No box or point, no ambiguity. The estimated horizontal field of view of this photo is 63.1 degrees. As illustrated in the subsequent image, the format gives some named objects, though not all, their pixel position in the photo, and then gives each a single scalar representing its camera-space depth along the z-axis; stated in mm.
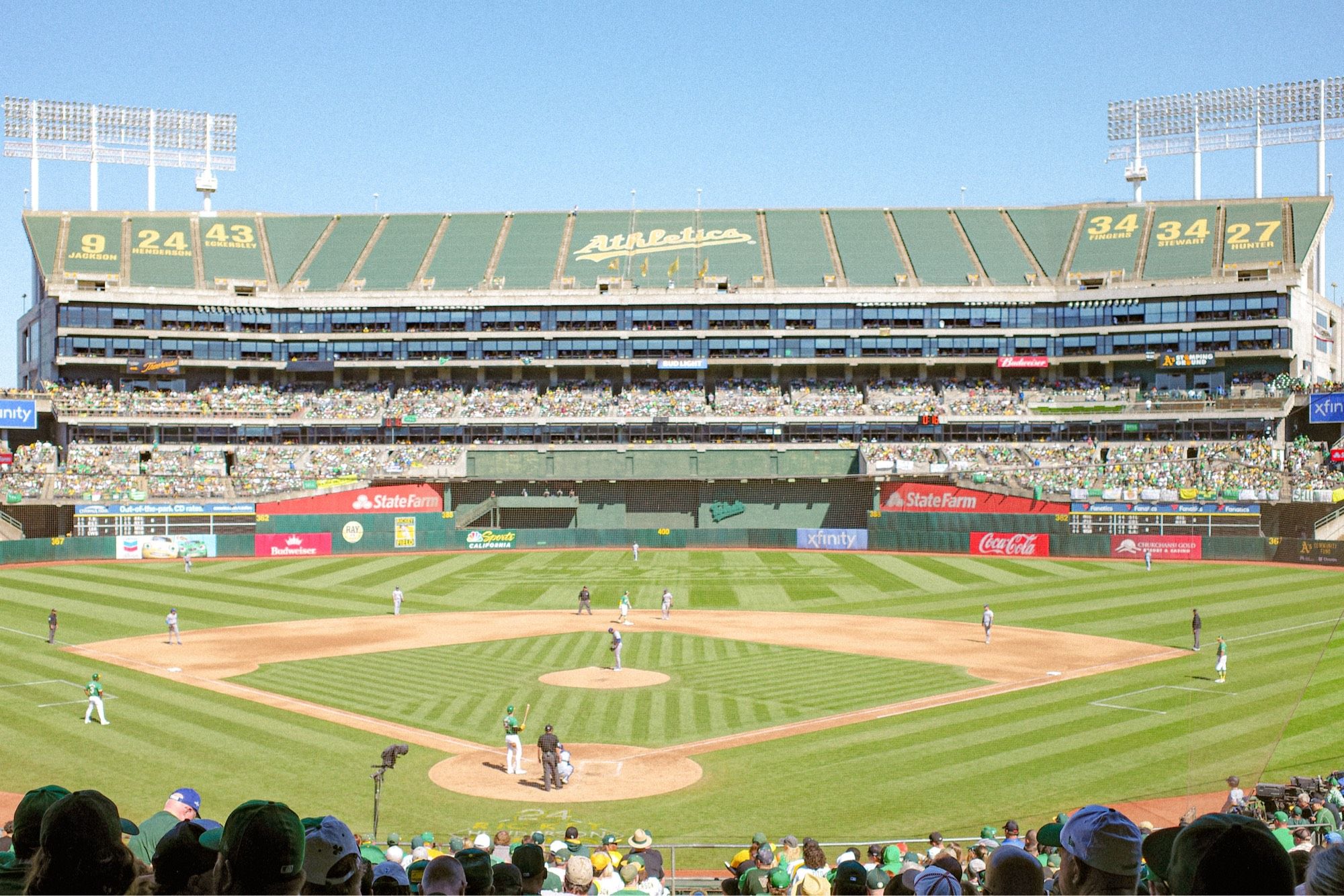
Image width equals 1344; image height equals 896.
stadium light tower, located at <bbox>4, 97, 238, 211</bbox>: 95625
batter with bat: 24875
